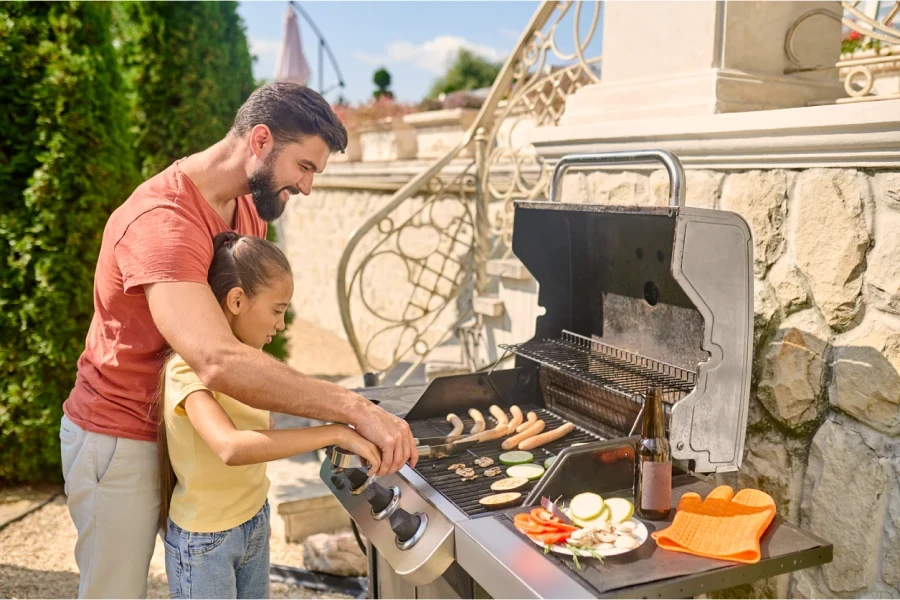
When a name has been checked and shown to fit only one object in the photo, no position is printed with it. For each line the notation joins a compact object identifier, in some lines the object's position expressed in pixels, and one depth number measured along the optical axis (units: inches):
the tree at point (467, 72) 991.6
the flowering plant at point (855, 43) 213.4
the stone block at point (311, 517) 168.2
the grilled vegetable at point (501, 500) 76.2
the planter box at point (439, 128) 357.4
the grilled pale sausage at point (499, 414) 100.7
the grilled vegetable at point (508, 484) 81.0
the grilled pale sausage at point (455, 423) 97.1
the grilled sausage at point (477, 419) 98.6
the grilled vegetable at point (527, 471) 84.4
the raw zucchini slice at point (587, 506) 70.4
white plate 64.7
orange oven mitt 65.5
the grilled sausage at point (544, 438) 92.6
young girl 77.8
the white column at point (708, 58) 109.1
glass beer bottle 73.0
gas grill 65.8
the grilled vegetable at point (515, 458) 89.1
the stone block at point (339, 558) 155.4
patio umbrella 501.7
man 76.5
